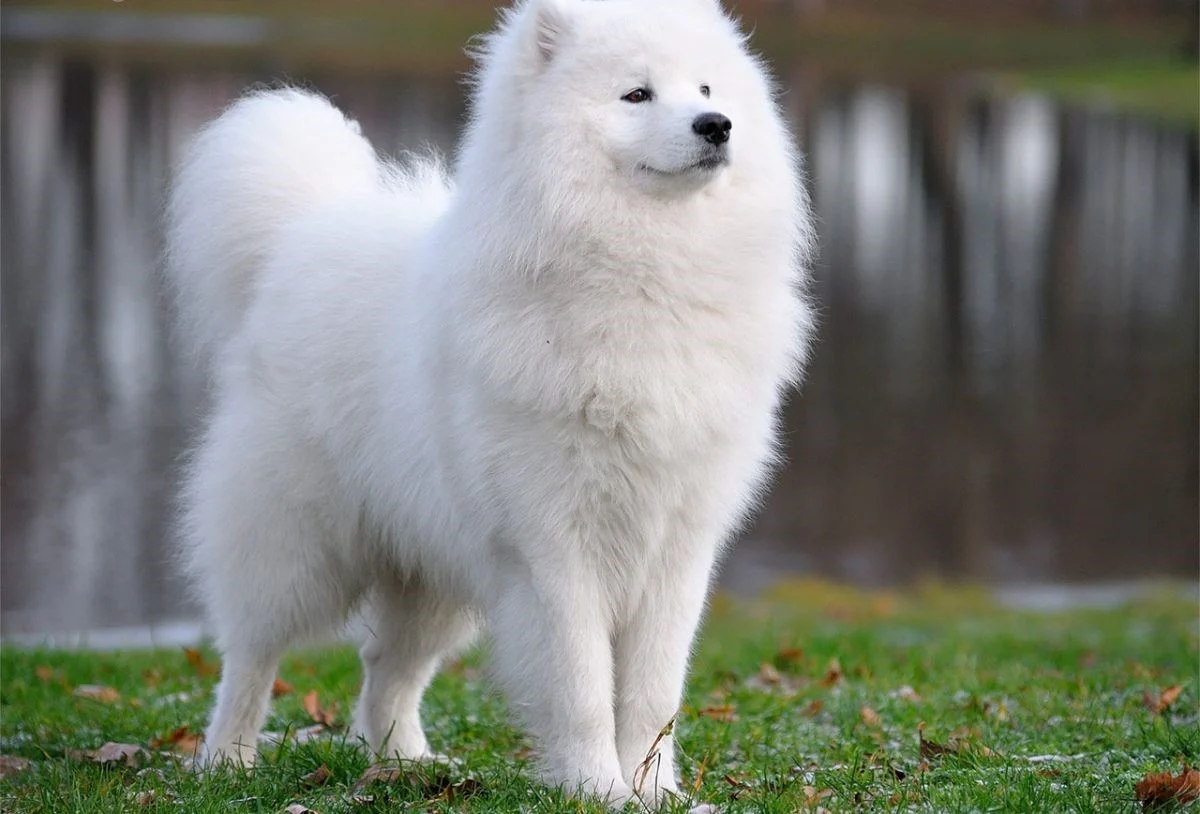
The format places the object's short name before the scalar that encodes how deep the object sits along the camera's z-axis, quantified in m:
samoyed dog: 7.76
